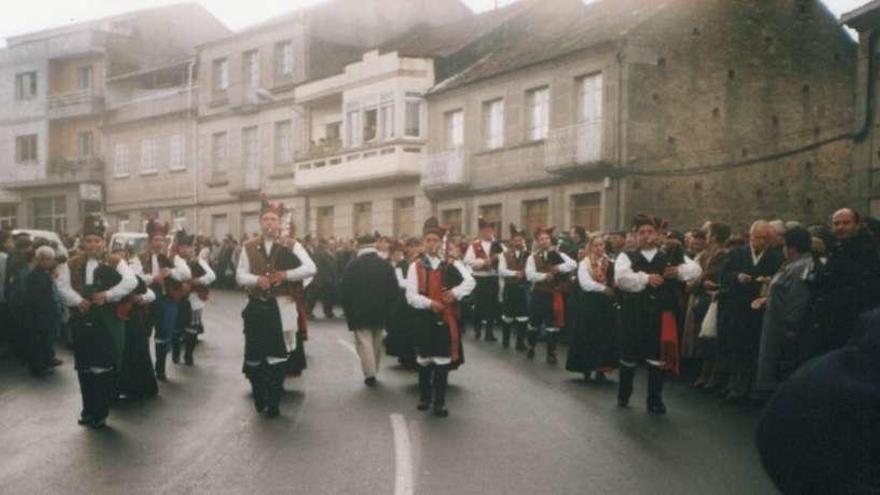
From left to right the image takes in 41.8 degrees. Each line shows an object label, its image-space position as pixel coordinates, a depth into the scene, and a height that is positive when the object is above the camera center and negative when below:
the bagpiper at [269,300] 11.35 -0.91
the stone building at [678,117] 31.02 +2.79
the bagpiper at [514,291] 18.88 -1.27
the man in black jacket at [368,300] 14.30 -1.12
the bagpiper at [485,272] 20.58 -1.06
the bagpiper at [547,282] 17.61 -1.06
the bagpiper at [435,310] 11.59 -1.01
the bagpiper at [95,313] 10.77 -1.00
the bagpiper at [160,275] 14.73 -0.83
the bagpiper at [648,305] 11.67 -0.93
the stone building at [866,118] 22.08 +1.96
